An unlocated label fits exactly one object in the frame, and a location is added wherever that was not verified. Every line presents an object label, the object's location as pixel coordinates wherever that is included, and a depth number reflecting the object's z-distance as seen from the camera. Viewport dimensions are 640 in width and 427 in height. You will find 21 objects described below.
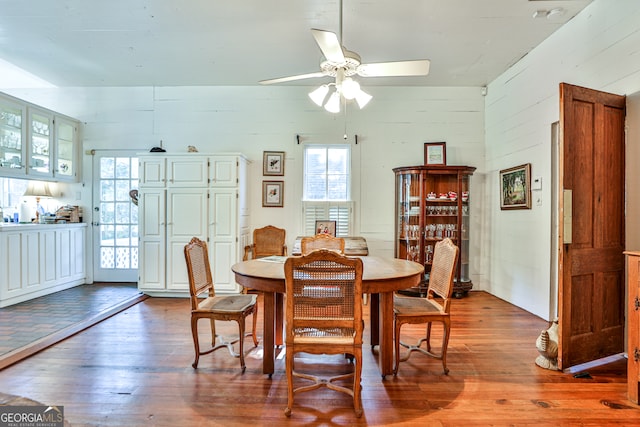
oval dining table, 2.20
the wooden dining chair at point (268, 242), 5.04
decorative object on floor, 2.54
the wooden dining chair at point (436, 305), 2.46
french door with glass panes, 5.25
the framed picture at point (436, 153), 5.12
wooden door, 2.45
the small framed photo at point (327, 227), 5.09
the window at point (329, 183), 5.16
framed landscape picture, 4.04
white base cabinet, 3.99
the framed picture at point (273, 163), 5.20
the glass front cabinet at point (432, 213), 4.75
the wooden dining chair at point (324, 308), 1.91
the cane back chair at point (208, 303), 2.49
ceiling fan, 2.39
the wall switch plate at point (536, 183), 3.85
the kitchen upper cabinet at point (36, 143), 4.20
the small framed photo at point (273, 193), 5.21
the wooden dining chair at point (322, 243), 3.26
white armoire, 4.60
